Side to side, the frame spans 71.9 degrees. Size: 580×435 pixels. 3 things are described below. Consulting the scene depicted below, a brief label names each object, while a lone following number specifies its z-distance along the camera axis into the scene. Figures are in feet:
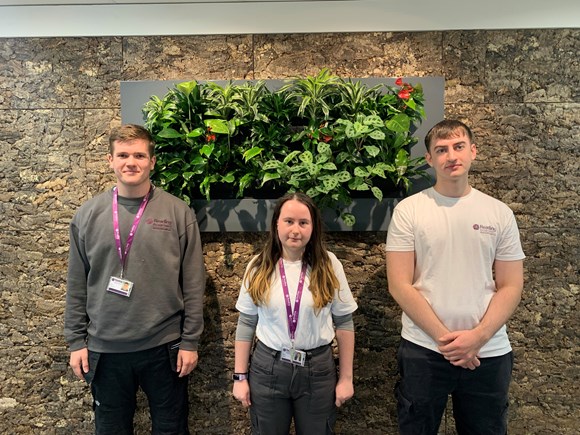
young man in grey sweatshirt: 5.94
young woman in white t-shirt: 5.53
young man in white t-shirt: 5.49
